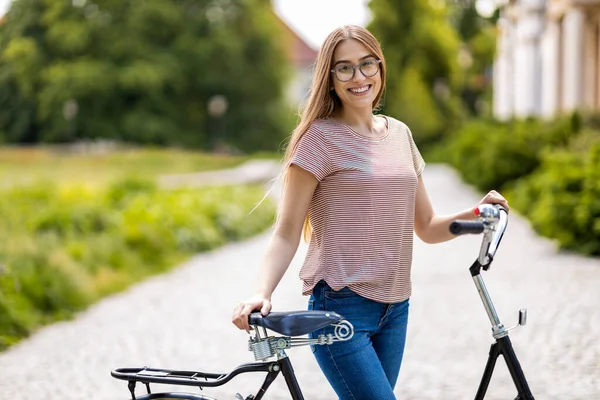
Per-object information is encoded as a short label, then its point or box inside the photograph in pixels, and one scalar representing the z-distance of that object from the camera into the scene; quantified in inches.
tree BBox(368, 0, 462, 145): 1945.1
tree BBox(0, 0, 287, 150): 569.6
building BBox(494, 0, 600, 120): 868.6
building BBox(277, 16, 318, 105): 2389.0
